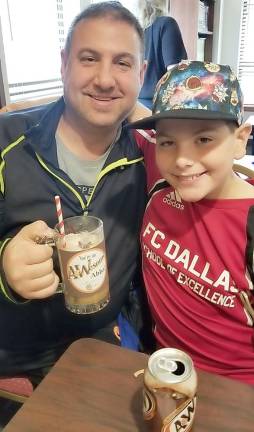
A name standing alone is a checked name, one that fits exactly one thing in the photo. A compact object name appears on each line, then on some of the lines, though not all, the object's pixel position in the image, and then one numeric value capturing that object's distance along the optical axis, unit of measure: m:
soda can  0.59
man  1.18
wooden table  0.70
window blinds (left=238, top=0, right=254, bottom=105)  5.79
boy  0.93
